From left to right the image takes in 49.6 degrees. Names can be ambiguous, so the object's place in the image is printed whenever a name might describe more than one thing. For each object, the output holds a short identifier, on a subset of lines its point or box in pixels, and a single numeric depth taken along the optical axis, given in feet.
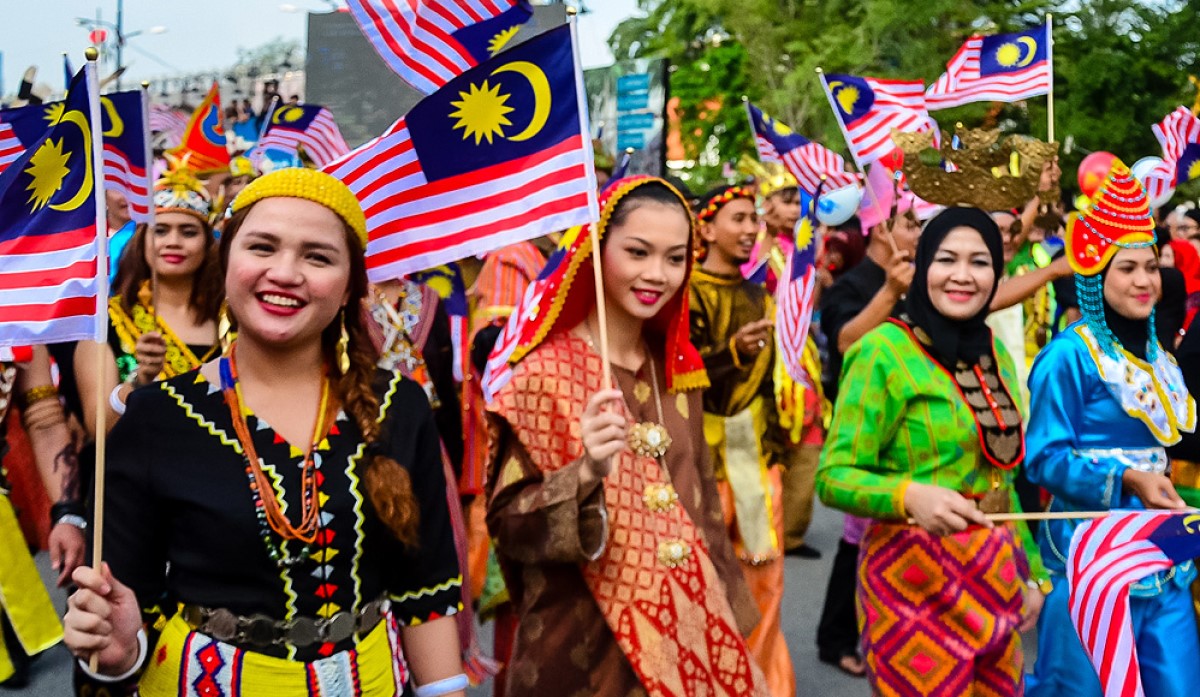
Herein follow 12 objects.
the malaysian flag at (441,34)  12.80
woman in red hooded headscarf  10.37
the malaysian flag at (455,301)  21.95
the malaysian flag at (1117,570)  11.82
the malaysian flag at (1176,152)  22.29
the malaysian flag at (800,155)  23.72
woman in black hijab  12.72
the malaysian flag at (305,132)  25.09
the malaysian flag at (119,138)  14.32
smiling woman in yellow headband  7.74
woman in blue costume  12.79
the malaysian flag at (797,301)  17.26
